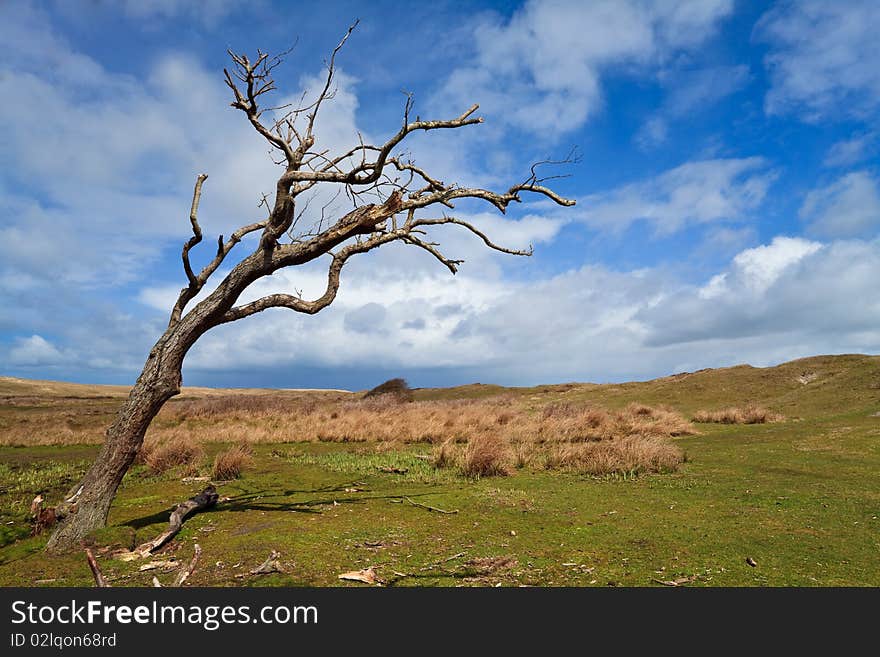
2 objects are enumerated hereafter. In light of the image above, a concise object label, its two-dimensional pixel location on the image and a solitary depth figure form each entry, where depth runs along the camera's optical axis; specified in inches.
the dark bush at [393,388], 2235.1
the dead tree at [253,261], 300.7
